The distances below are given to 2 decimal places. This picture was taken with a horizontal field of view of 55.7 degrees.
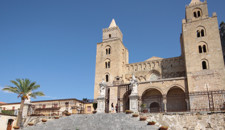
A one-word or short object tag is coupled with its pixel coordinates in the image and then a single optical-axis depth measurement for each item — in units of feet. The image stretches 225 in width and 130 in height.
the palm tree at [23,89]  87.36
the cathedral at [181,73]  88.72
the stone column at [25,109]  90.95
